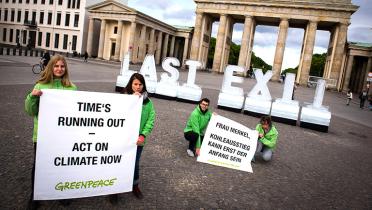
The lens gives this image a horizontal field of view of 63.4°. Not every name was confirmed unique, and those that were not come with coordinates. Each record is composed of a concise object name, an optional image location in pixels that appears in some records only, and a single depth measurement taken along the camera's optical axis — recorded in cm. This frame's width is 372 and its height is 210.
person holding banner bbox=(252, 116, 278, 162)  756
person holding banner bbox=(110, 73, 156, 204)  452
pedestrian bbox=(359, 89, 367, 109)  2806
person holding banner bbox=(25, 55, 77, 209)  385
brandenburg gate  5344
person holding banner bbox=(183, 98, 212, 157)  708
